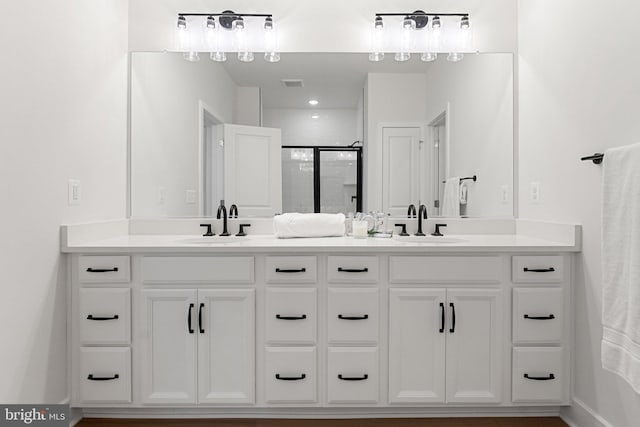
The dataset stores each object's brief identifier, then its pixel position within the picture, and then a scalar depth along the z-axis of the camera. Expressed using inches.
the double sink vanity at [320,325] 78.5
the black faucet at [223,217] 100.2
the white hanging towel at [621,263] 59.6
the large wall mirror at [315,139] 103.2
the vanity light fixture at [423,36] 103.1
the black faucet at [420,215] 100.7
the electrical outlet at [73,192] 79.1
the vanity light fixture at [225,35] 102.7
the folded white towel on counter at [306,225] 94.0
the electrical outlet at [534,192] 94.1
